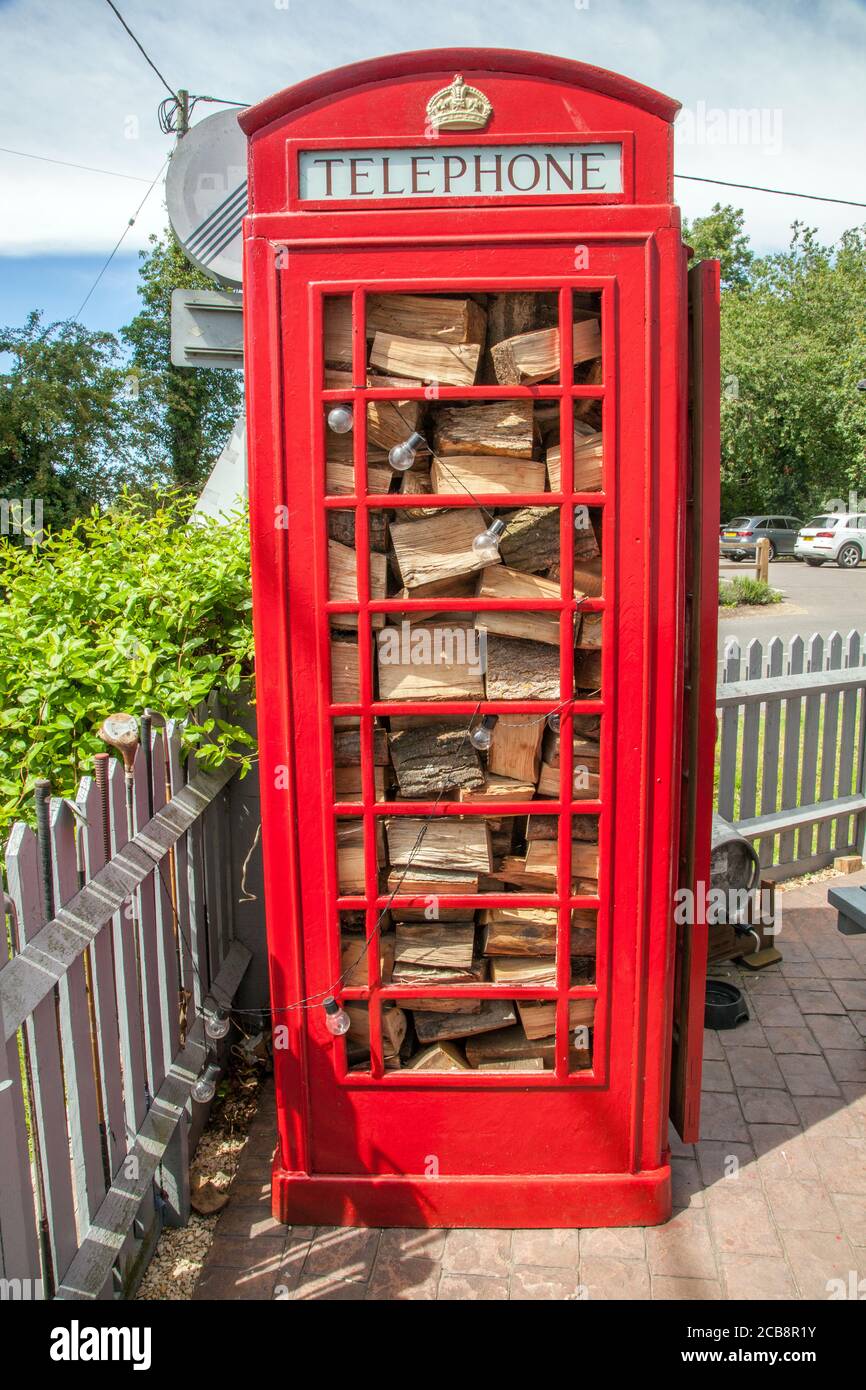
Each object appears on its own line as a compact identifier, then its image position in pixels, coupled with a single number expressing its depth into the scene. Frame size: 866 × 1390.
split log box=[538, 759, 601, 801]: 2.86
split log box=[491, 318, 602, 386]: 2.65
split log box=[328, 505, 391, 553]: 2.75
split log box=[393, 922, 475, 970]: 2.96
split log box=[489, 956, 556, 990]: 2.97
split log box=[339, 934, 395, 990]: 2.95
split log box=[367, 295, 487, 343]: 2.66
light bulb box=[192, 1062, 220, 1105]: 3.01
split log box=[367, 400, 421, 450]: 2.68
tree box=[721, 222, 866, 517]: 31.80
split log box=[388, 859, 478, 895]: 2.90
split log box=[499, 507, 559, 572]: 2.73
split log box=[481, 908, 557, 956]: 2.95
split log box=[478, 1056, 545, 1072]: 3.04
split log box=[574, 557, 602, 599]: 2.77
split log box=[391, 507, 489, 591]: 2.74
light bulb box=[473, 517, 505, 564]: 2.66
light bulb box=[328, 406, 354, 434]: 2.60
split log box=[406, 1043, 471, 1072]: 3.03
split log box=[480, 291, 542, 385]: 2.70
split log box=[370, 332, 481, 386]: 2.66
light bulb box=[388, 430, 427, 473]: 2.60
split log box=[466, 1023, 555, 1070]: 3.06
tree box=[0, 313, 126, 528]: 17.53
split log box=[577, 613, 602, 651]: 2.79
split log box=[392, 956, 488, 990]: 2.97
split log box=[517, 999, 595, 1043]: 3.00
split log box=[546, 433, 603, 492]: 2.70
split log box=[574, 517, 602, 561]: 2.75
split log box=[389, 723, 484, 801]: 2.84
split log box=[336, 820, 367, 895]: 2.90
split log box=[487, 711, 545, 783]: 2.80
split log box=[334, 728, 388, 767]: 2.86
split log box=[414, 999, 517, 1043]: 3.03
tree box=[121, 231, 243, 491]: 24.48
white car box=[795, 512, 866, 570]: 28.62
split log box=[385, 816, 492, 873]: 2.88
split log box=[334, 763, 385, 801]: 2.87
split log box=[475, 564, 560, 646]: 2.76
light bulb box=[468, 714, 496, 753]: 2.76
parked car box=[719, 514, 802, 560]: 31.73
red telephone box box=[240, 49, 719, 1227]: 2.60
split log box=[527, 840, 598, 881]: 2.90
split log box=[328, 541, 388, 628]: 2.74
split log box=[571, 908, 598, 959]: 2.96
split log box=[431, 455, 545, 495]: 2.72
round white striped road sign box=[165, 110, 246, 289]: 4.95
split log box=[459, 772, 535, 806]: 2.84
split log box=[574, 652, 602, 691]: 2.82
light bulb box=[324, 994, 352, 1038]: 2.91
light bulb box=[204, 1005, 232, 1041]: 3.22
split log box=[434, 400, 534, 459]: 2.69
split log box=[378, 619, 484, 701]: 2.78
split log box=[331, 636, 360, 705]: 2.79
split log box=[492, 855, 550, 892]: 2.92
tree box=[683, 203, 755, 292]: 38.53
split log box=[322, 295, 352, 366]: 2.68
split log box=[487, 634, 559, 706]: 2.79
